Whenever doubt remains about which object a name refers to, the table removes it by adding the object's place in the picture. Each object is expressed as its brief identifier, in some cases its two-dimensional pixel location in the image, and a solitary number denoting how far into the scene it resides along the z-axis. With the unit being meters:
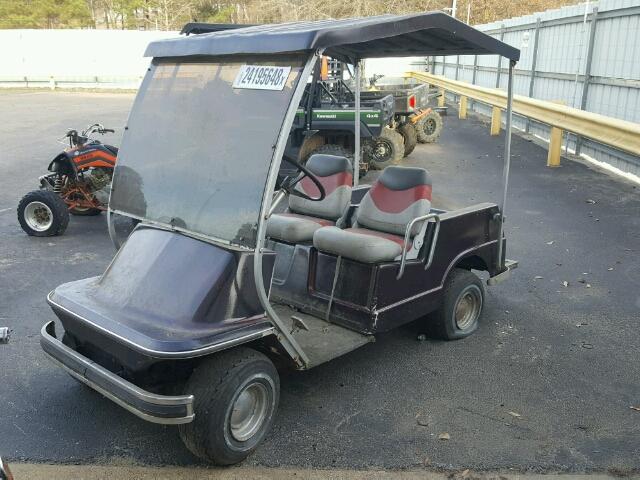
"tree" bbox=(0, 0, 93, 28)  42.44
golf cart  3.09
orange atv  7.39
